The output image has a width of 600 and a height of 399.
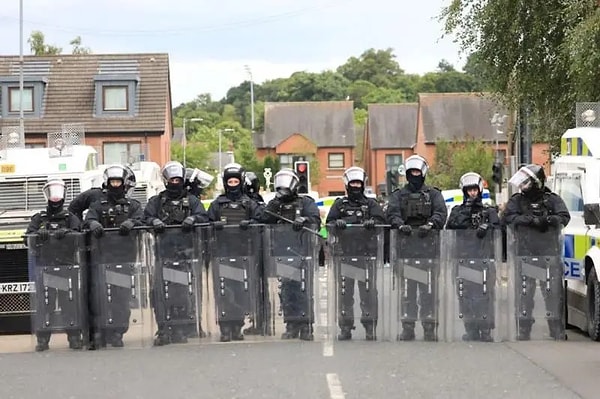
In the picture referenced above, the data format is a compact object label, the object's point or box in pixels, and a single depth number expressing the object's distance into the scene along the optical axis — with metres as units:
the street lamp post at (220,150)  90.50
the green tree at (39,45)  69.81
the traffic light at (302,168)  30.11
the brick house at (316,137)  84.81
